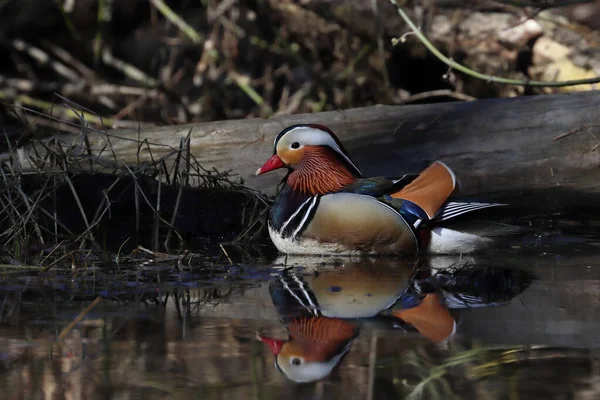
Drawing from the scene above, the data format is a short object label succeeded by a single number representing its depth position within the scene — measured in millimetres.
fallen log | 10875
